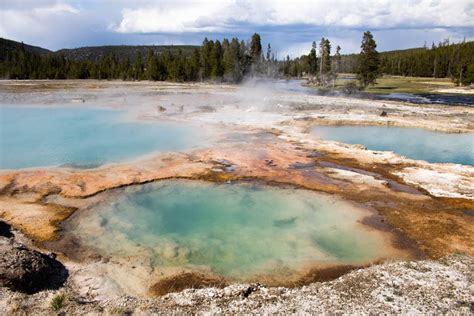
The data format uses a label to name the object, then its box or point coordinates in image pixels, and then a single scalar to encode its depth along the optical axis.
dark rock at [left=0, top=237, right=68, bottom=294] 7.05
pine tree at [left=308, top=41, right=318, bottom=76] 76.06
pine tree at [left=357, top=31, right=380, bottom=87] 50.09
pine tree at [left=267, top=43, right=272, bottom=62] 101.00
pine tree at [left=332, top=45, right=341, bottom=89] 65.12
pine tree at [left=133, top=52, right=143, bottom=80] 74.12
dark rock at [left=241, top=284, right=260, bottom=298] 7.26
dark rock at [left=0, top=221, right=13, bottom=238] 9.53
